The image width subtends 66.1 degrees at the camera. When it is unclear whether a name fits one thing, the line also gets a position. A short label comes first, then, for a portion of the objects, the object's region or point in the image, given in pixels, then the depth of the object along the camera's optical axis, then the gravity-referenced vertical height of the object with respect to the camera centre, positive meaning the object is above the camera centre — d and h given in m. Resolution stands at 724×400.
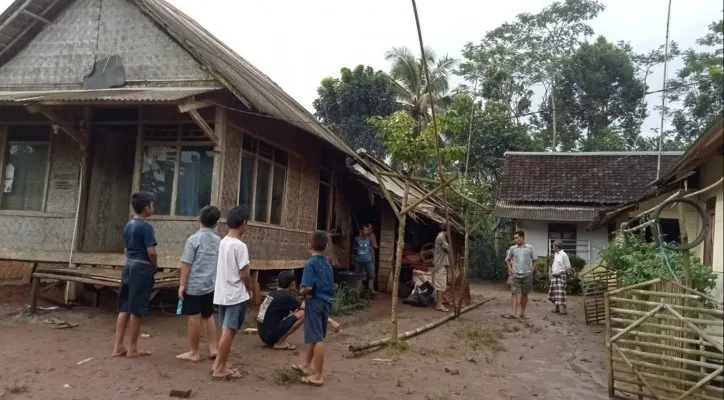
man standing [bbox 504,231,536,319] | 10.49 -0.22
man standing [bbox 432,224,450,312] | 11.47 -0.36
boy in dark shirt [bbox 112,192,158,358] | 5.69 -0.42
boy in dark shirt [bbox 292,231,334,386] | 5.09 -0.51
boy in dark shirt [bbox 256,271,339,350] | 6.64 -0.90
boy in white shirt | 5.12 -0.40
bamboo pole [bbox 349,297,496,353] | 6.70 -1.24
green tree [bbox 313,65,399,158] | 25.38 +6.76
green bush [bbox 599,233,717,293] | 5.46 -0.03
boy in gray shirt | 5.51 -0.36
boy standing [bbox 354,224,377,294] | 12.67 -0.24
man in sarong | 11.93 -0.58
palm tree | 25.14 +7.89
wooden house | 8.69 +1.58
